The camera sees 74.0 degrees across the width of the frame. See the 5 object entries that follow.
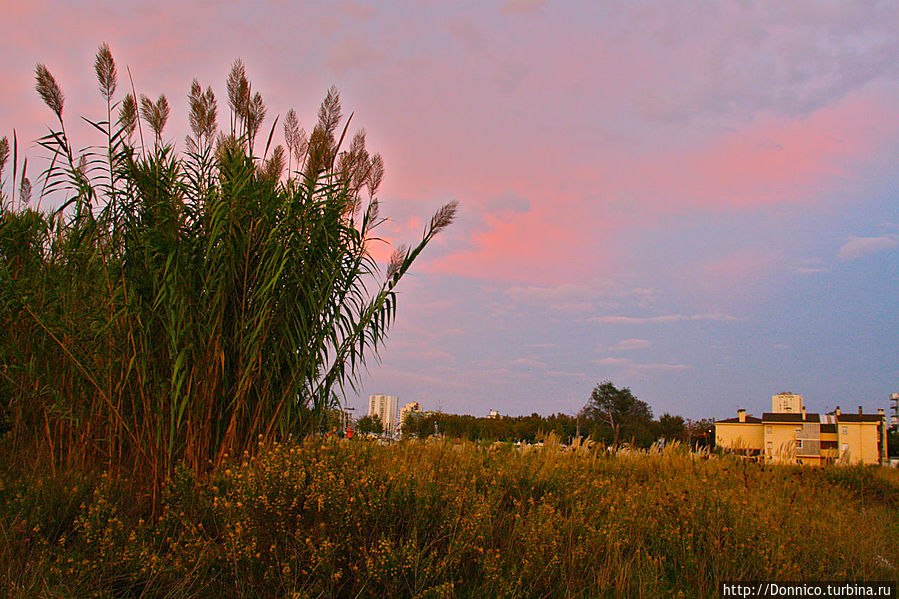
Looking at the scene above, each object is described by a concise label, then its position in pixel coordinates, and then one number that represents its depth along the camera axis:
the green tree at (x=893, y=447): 55.09
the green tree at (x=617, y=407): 48.06
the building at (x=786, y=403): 58.78
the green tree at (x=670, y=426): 40.69
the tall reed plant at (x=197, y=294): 3.76
